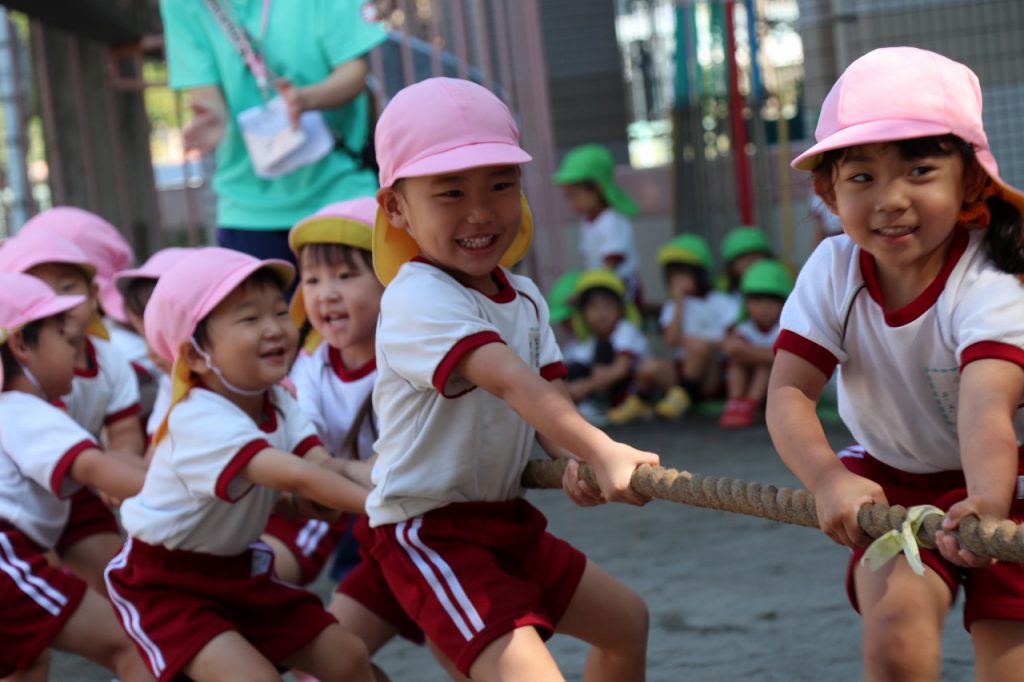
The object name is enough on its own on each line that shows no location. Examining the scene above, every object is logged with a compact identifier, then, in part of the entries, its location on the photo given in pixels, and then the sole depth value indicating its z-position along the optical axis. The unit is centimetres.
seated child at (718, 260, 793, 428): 732
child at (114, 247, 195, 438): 451
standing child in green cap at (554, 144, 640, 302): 838
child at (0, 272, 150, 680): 347
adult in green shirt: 445
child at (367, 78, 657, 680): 265
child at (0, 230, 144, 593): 398
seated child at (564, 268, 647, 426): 792
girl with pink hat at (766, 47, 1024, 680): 227
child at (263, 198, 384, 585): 358
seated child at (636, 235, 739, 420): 788
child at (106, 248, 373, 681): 314
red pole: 856
